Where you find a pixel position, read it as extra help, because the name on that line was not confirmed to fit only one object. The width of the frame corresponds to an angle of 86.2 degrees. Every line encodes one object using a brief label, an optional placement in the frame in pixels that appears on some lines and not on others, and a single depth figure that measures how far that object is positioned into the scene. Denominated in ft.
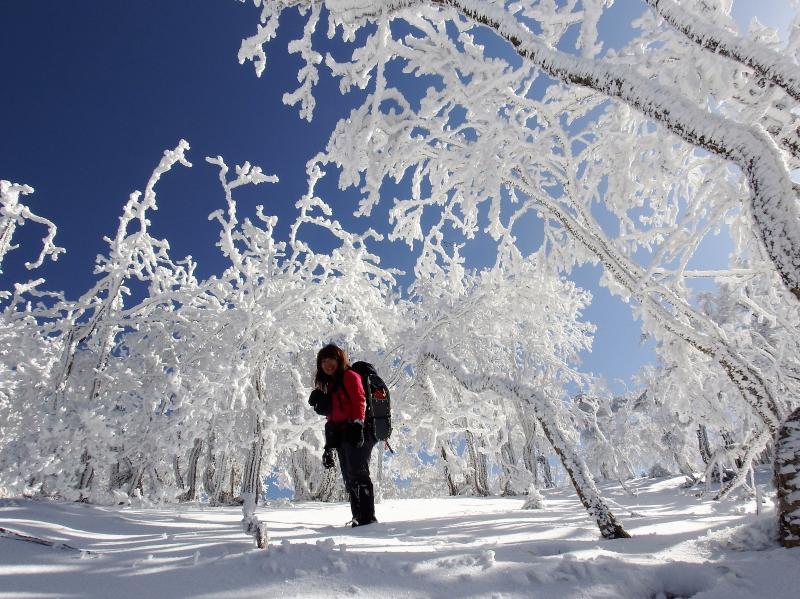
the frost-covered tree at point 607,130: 7.29
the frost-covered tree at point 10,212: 17.20
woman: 11.76
